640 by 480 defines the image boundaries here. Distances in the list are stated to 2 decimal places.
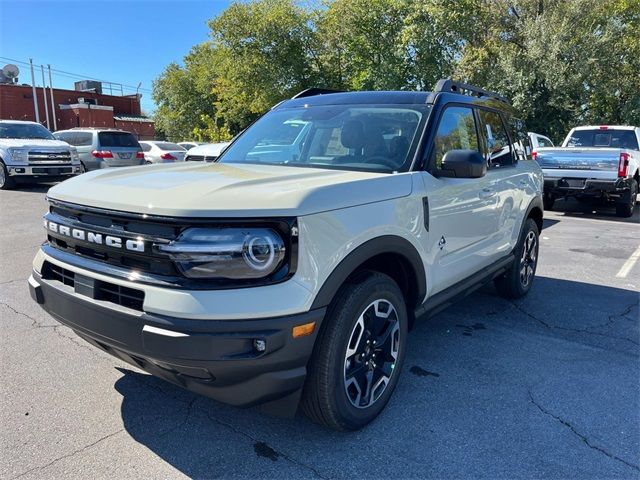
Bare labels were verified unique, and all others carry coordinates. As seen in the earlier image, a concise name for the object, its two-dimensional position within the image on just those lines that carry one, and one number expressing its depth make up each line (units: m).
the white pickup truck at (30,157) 13.22
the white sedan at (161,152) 17.97
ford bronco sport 2.20
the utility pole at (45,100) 38.80
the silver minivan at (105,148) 15.26
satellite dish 32.19
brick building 37.88
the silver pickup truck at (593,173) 10.27
